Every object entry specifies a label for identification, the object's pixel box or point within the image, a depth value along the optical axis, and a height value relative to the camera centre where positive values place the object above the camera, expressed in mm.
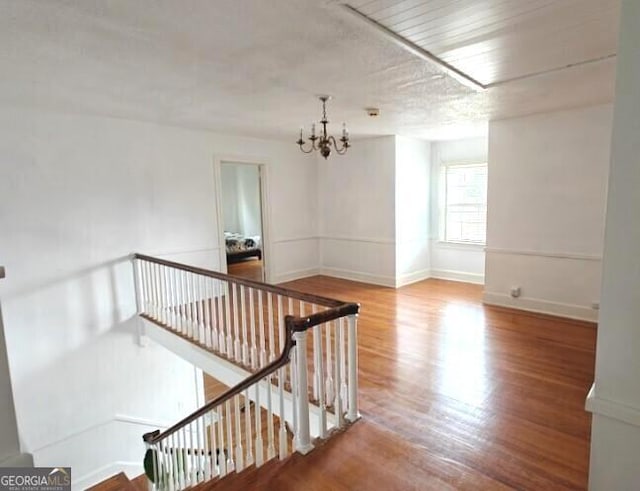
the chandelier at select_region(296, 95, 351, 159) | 3554 +531
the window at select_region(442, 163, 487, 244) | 6324 -170
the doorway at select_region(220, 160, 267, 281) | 9094 -430
